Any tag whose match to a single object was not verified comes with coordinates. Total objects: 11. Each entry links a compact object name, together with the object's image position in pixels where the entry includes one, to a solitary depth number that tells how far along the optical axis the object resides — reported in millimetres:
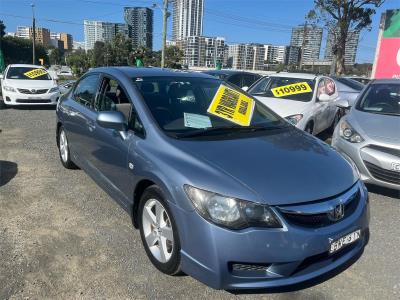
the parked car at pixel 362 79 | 16934
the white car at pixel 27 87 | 10914
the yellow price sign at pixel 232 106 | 3457
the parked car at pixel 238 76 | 10861
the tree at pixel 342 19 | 24047
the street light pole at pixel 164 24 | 28453
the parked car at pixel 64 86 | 13620
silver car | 4164
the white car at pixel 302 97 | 6695
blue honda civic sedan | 2271
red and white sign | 12992
